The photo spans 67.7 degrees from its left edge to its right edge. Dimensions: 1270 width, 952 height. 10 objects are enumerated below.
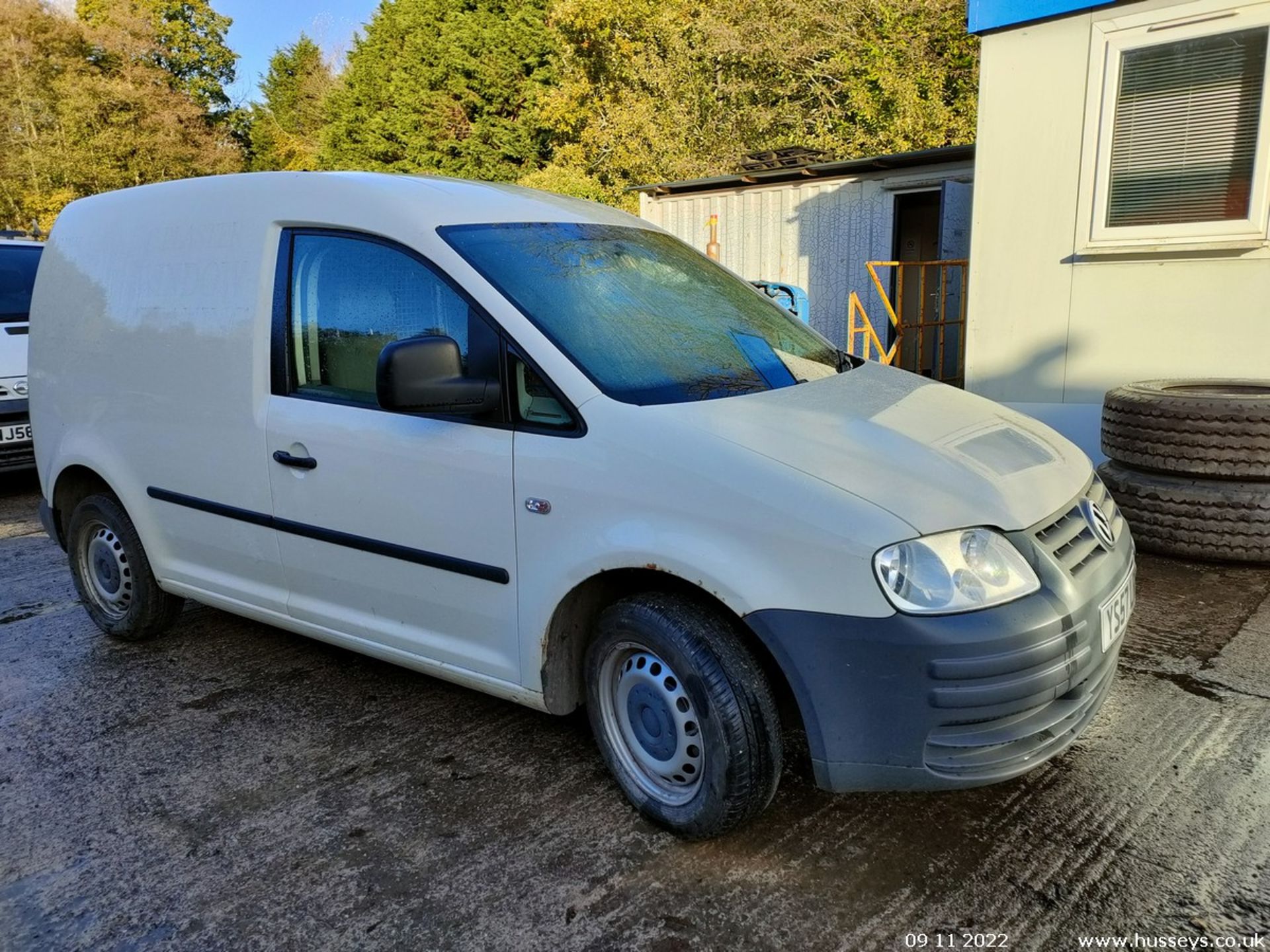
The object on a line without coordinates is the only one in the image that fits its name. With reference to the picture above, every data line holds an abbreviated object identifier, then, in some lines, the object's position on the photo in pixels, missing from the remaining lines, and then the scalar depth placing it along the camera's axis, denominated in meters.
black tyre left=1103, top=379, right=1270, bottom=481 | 4.53
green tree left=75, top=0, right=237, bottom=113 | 34.69
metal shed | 11.47
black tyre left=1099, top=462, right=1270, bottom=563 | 4.61
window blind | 5.42
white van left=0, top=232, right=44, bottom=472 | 7.00
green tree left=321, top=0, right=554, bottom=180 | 33.06
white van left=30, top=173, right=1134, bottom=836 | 2.25
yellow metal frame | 10.52
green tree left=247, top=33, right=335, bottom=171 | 46.59
